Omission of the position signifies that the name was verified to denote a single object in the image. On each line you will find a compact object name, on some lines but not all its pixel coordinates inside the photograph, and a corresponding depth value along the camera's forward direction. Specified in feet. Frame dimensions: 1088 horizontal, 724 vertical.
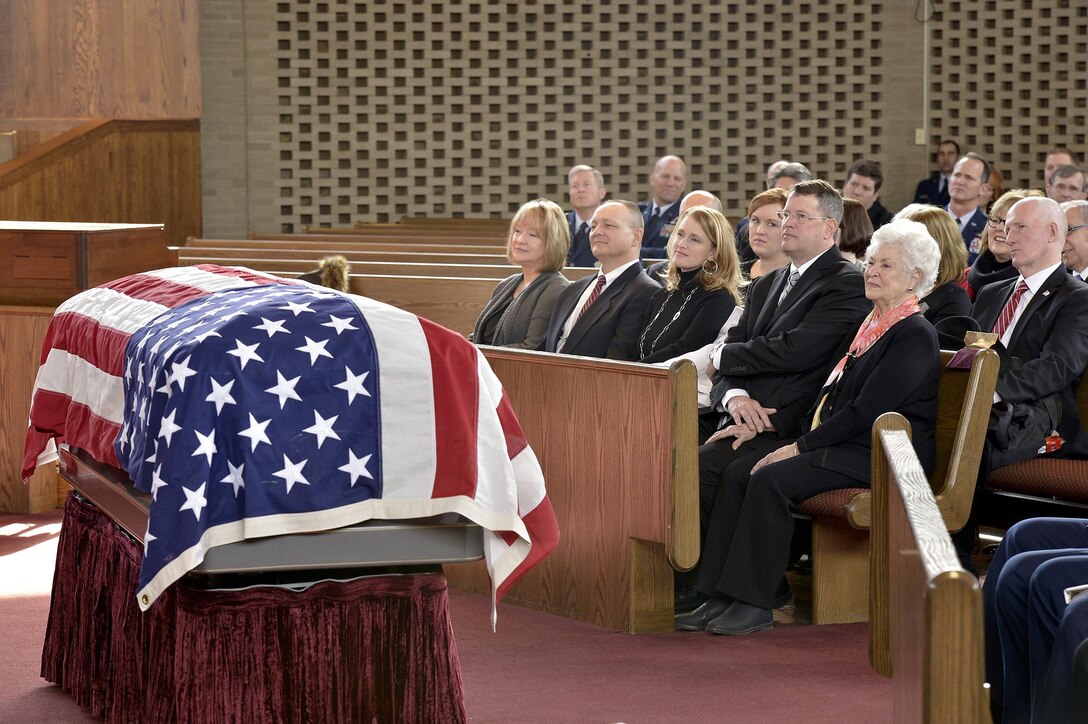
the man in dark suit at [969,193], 51.80
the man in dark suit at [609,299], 33.45
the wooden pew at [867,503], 27.45
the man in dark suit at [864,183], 55.47
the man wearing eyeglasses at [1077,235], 35.17
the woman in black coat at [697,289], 32.45
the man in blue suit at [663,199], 59.72
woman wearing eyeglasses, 36.96
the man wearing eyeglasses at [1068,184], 47.98
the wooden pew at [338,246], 56.80
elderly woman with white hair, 28.04
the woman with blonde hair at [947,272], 33.12
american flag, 18.17
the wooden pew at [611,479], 27.40
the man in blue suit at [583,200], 56.39
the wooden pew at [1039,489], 29.37
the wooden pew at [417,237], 61.67
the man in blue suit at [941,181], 73.15
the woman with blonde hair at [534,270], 35.42
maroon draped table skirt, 19.31
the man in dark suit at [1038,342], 29.58
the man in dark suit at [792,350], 30.17
